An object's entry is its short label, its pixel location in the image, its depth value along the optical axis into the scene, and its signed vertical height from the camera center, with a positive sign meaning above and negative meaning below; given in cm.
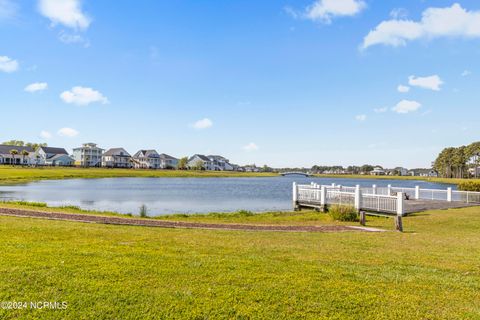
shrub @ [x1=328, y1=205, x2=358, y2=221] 1853 -243
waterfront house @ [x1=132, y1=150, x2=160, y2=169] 14075 +375
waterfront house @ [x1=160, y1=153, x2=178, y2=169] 14888 +289
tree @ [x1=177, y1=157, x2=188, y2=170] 14238 +179
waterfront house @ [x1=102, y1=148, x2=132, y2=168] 13012 +388
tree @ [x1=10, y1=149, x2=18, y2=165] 10850 +500
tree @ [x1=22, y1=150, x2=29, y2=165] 11030 +455
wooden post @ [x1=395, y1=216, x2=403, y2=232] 1359 -215
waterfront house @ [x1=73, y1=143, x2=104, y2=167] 13000 +499
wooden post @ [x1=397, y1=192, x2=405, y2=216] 1861 -190
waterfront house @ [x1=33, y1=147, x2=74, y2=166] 11944 +384
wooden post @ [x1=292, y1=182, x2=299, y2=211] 2717 -216
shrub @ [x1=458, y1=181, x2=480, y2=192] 3341 -168
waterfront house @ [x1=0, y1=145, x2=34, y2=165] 11044 +399
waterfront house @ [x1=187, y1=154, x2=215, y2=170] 14691 +281
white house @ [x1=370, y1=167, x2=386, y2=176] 19875 -195
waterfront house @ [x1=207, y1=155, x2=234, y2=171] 17325 +270
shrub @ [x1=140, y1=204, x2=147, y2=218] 1939 -255
